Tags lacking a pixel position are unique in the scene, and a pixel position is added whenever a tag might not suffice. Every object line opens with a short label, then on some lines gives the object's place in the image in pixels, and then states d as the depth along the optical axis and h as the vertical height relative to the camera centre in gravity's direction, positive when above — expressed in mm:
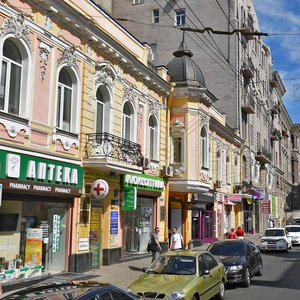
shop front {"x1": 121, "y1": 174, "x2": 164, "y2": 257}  19062 +756
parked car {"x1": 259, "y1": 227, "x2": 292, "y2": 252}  27484 -776
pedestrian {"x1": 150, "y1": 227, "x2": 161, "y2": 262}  17391 -733
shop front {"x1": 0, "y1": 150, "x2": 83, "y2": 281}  12688 +380
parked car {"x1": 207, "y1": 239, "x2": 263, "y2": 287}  13633 -970
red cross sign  16172 +1255
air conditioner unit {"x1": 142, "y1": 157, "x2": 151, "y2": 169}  19909 +2783
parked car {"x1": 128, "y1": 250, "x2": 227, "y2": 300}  9438 -1141
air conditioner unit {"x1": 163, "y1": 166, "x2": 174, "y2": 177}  23297 +2742
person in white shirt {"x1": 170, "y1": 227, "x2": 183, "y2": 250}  18447 -572
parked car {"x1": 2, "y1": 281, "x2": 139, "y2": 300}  4863 -725
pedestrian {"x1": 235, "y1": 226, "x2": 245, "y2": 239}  24922 -305
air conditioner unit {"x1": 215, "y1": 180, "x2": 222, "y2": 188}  31597 +2923
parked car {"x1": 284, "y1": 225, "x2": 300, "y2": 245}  34500 -368
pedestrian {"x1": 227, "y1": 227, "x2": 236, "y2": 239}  23391 -393
